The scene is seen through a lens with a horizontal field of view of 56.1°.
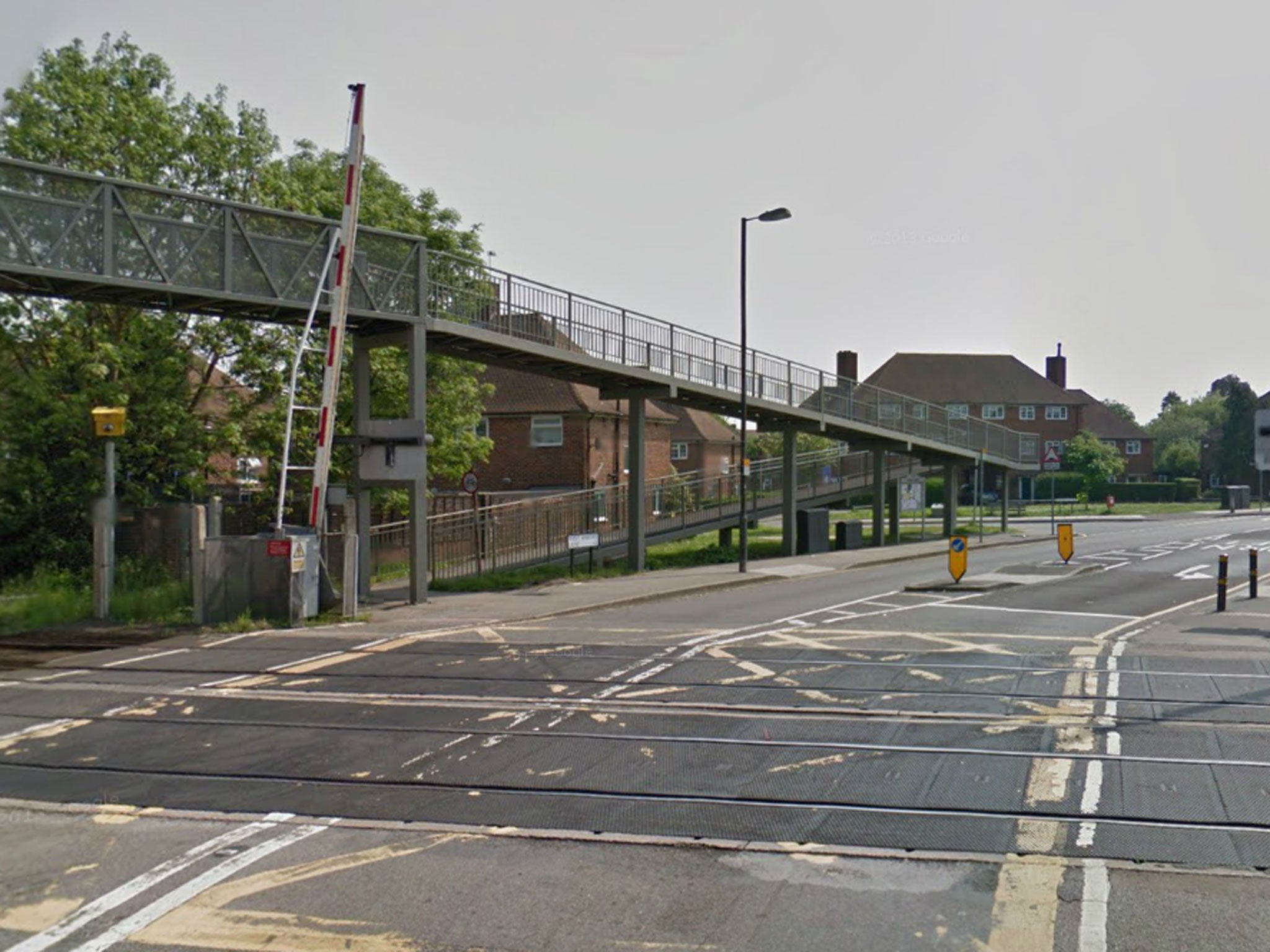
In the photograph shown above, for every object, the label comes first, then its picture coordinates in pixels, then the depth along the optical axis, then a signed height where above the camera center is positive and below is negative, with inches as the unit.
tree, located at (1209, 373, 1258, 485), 3951.8 +195.4
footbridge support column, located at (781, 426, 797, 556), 1428.4 +4.7
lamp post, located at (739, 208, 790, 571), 1111.0 +125.6
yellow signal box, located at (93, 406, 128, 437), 713.0 +49.8
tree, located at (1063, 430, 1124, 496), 3240.7 +104.7
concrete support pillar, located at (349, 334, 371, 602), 850.1 +12.7
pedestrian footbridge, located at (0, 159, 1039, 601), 653.9 +141.2
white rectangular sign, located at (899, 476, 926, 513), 1579.7 +5.9
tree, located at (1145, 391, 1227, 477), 4185.5 +316.2
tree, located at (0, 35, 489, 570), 905.5 +124.2
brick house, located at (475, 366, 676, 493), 1775.3 +100.9
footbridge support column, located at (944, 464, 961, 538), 1898.4 +6.8
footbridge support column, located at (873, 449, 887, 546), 1614.2 +12.4
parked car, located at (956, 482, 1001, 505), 3102.9 +7.8
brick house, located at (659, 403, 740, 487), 2773.1 +135.1
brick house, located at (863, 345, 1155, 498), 3705.7 +339.4
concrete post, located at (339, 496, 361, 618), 747.4 -46.8
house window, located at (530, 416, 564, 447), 1785.2 +105.6
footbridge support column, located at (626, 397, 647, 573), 1119.6 +6.7
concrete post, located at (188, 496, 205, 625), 714.8 -37.2
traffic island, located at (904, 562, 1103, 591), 955.3 -68.6
